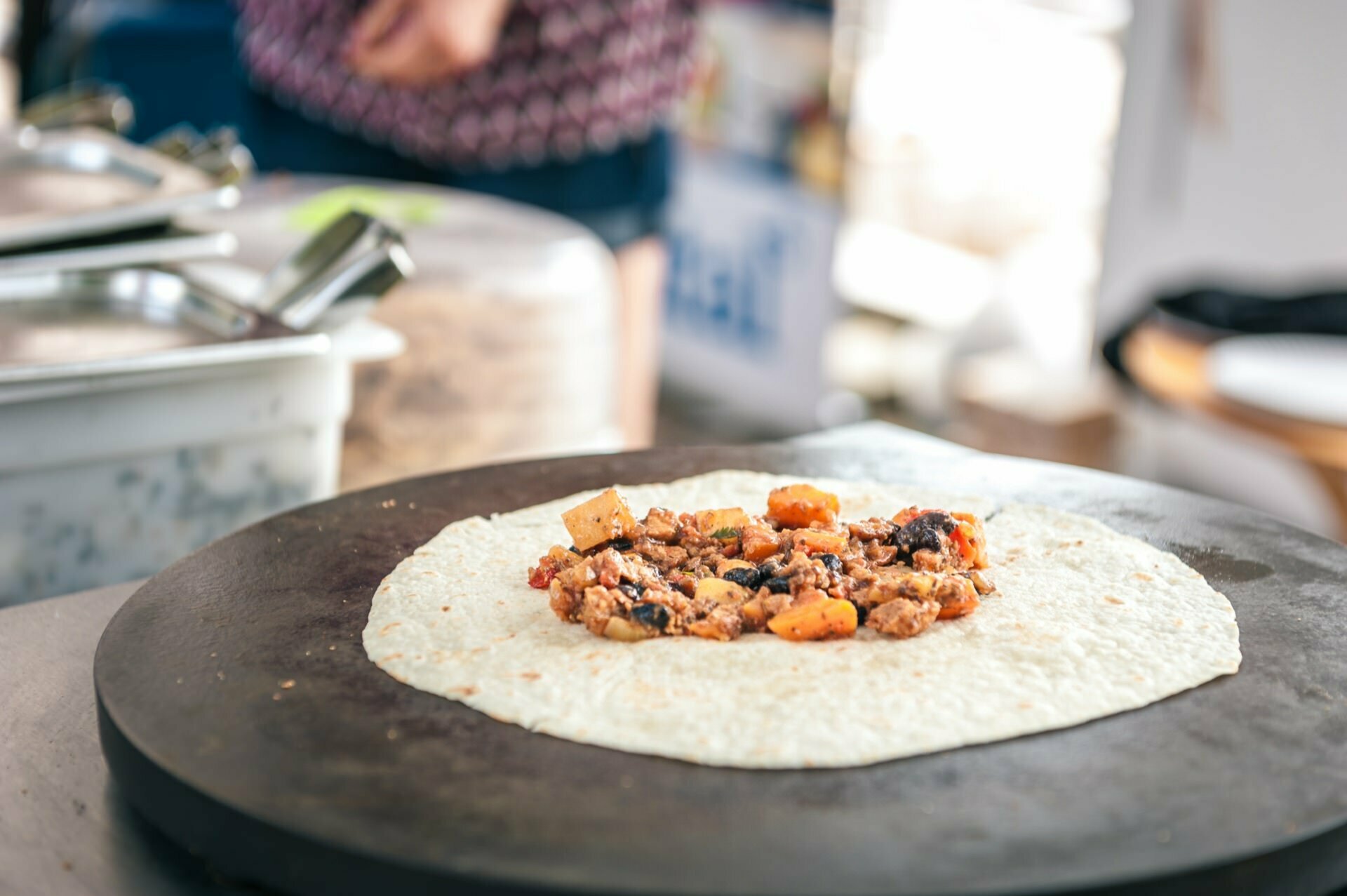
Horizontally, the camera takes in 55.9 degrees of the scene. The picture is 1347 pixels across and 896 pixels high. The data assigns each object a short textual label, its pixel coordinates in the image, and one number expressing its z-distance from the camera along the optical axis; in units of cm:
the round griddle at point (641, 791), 71
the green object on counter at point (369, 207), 227
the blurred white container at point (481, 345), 199
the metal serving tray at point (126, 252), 151
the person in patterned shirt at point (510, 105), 264
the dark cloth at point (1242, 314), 252
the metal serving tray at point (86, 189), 152
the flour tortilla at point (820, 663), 87
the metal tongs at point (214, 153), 191
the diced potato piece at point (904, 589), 103
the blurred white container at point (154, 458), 131
